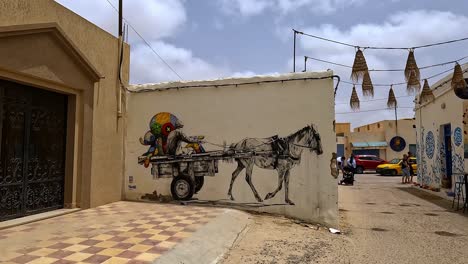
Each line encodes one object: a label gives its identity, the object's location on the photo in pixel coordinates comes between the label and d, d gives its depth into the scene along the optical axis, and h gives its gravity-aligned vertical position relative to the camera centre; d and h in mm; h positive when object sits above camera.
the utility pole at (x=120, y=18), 9827 +3746
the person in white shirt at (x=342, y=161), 21266 -261
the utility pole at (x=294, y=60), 21591 +5630
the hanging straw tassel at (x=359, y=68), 9969 +2352
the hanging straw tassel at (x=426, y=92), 13024 +2271
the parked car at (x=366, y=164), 31469 -641
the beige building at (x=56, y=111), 6656 +979
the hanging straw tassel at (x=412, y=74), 10117 +2234
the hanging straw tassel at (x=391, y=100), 12773 +1934
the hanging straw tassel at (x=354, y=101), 11562 +1722
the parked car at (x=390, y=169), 28188 -955
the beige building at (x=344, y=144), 40469 +1363
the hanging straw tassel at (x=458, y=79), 11164 +2351
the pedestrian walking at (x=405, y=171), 20917 -828
